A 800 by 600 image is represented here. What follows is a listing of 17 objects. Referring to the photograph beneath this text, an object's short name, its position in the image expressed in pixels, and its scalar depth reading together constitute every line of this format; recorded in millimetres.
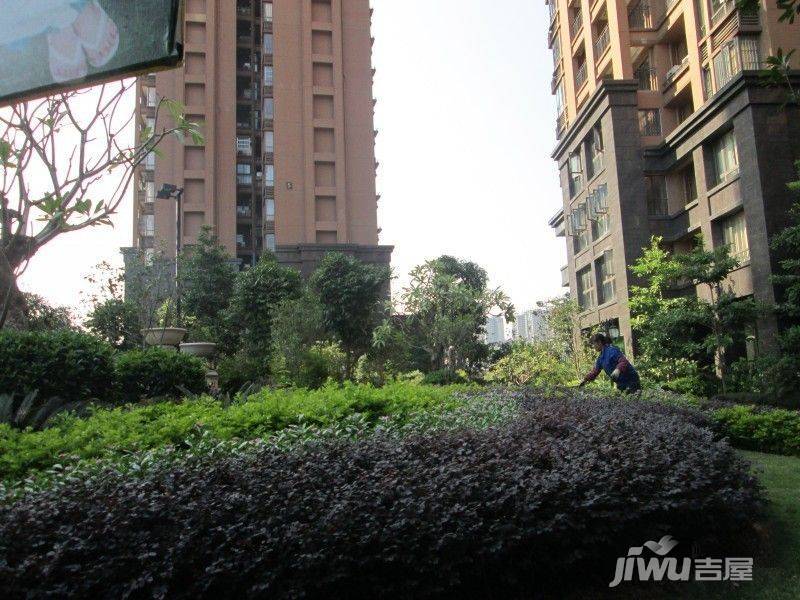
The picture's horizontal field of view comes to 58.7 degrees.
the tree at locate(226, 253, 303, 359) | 31000
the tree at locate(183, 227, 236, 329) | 33812
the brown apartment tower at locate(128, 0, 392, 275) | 42844
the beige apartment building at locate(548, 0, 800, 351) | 18750
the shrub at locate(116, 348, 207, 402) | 12477
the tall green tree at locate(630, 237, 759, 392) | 18406
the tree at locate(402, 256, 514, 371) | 23875
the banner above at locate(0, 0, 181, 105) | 1810
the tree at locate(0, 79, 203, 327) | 6031
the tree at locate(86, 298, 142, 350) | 25047
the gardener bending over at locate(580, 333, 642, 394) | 10859
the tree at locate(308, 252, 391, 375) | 31891
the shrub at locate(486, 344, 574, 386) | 20938
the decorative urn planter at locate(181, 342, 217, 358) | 19484
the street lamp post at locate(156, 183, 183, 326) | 23117
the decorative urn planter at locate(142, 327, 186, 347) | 17797
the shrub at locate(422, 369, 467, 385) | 21641
